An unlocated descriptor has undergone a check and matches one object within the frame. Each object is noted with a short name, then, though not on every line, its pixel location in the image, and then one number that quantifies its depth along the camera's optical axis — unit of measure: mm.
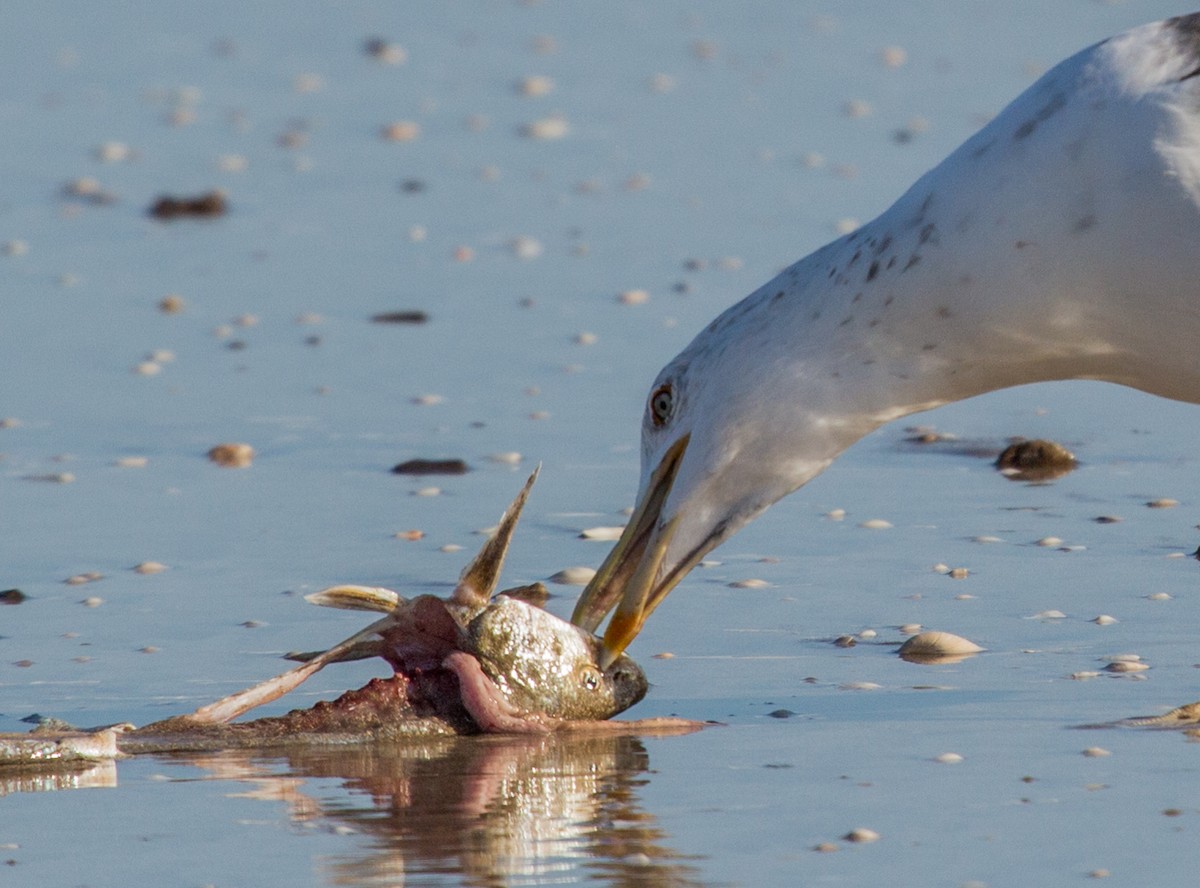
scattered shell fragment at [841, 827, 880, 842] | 8617
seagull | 9750
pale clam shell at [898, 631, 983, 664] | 11062
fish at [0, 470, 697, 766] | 10156
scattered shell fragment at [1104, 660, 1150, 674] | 10680
